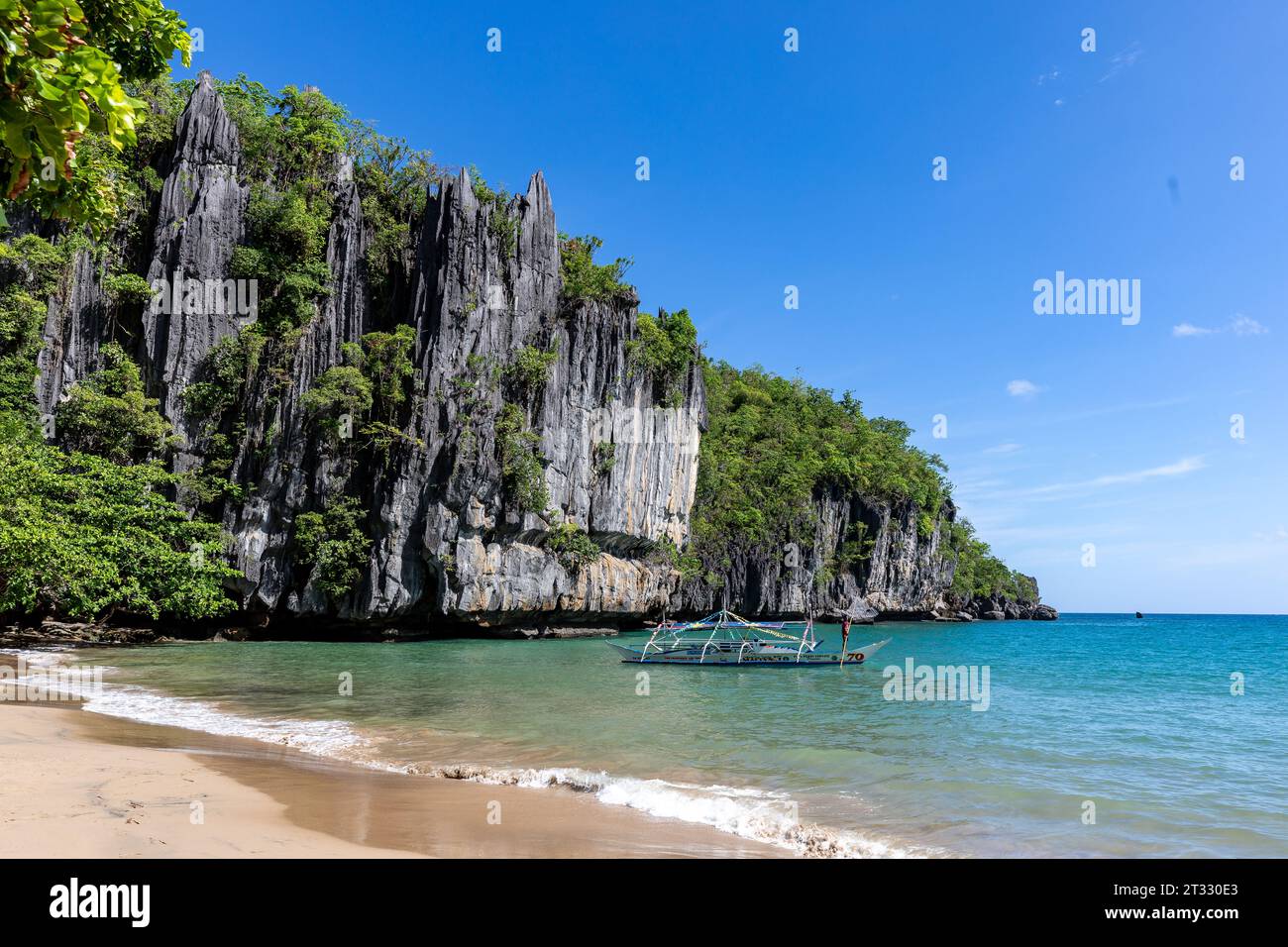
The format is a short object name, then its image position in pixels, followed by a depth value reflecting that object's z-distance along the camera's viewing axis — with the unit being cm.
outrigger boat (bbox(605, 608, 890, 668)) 2330
